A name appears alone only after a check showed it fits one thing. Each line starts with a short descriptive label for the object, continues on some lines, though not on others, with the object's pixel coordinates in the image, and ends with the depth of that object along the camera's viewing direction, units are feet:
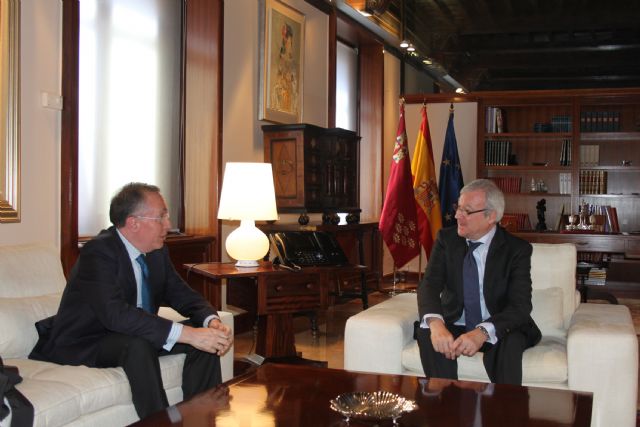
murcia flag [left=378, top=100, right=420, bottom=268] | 25.35
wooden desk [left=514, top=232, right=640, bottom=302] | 25.98
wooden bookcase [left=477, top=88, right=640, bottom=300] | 27.94
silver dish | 6.66
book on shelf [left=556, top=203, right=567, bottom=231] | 27.88
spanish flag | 26.78
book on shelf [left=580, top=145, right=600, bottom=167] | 28.35
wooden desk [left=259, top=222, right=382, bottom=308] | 21.77
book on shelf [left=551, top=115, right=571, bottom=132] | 28.43
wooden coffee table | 6.64
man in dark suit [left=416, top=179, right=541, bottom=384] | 10.05
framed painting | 21.08
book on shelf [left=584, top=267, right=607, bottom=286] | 25.96
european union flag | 27.27
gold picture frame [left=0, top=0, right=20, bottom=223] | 12.41
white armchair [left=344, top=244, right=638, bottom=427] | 9.44
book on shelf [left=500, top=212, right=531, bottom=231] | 28.31
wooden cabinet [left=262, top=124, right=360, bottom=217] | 21.09
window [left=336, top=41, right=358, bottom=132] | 29.17
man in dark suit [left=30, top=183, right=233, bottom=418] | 9.02
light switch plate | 13.43
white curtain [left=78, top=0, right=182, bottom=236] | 15.85
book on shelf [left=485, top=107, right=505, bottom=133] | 28.99
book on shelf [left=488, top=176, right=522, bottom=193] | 29.14
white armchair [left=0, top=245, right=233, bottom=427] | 8.08
